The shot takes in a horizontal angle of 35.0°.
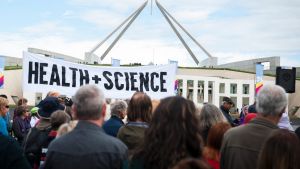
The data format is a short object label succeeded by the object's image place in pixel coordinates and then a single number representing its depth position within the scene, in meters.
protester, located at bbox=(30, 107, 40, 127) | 10.09
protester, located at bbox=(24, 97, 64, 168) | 6.07
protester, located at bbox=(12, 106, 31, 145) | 9.84
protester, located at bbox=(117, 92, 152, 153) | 4.88
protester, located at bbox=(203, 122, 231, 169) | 4.44
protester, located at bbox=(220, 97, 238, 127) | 9.89
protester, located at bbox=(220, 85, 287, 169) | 4.12
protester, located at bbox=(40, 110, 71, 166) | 5.72
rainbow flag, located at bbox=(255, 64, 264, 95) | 33.35
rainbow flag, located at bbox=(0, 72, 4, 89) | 19.89
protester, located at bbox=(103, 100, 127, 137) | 6.04
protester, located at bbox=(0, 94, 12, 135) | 10.46
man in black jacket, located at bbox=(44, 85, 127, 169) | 3.54
